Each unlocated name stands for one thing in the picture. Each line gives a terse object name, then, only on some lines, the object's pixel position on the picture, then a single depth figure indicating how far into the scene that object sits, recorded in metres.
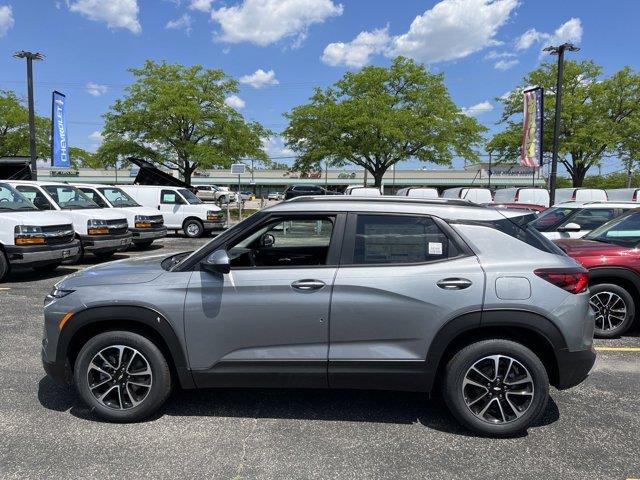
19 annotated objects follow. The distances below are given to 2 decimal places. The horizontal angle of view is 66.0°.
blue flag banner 22.44
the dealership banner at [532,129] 20.48
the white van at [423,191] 15.62
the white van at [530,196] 18.64
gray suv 3.33
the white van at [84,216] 10.69
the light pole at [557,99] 18.50
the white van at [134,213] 13.36
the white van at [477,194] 19.00
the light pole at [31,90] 20.52
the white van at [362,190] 16.29
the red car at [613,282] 5.63
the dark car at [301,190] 40.42
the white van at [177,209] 17.98
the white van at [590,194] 17.33
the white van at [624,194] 17.78
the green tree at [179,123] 25.75
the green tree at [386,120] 26.84
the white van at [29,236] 8.38
